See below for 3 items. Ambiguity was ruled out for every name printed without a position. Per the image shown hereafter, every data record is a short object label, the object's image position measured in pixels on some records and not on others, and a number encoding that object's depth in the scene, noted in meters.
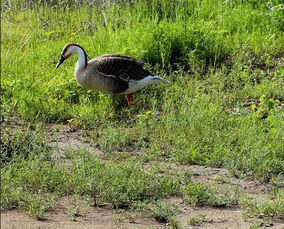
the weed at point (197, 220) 14.01
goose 20.20
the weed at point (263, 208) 14.42
